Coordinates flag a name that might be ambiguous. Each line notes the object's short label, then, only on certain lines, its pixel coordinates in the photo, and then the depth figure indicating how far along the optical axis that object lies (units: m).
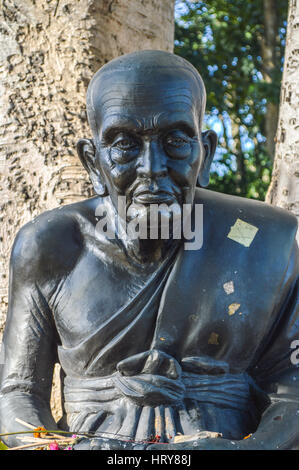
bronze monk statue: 2.62
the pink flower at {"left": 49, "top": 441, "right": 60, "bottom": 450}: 2.40
